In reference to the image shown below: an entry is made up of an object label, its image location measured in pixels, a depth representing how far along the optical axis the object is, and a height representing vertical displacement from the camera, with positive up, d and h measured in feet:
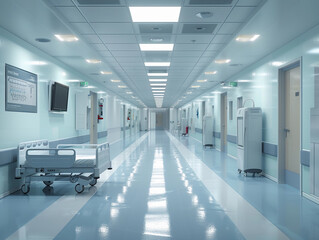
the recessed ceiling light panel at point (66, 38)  17.27 +5.07
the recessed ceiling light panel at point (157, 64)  27.48 +5.48
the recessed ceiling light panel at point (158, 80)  38.22 +5.37
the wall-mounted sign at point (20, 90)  16.11 +1.83
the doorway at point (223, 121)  38.86 -0.08
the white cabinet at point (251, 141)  22.09 -1.58
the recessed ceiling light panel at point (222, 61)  24.28 +5.12
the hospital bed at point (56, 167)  16.34 -2.69
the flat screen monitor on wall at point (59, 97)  21.80 +1.85
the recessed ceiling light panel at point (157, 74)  33.44 +5.40
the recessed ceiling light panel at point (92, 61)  24.08 +5.05
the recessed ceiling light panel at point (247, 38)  17.33 +5.11
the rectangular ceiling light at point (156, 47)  21.21 +5.57
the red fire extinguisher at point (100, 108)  38.29 +1.65
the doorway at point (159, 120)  134.82 +0.13
